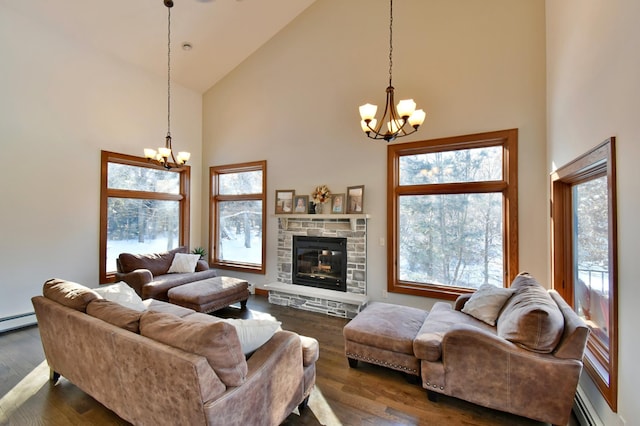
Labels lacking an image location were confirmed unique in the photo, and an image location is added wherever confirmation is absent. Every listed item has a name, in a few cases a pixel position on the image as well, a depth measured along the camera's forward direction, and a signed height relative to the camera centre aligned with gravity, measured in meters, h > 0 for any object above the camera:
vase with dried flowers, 4.69 +0.32
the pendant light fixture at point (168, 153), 4.05 +0.88
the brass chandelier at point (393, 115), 2.59 +0.95
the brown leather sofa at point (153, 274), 4.27 -0.96
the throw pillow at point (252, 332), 1.85 -0.78
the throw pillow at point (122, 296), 2.52 -0.74
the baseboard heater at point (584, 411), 2.01 -1.43
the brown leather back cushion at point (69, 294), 2.20 -0.63
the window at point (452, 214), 3.68 +0.02
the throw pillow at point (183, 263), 5.09 -0.86
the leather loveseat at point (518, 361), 1.99 -1.07
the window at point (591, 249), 1.88 -0.29
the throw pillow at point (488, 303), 2.80 -0.88
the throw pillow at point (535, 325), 2.03 -0.79
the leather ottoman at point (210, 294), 3.97 -1.14
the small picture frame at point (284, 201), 5.11 +0.26
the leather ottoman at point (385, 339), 2.56 -1.14
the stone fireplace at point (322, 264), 4.37 -0.80
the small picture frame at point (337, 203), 4.61 +0.20
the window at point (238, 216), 5.60 -0.02
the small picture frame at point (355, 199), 4.44 +0.26
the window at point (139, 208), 4.79 +0.13
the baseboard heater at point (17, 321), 3.74 -1.43
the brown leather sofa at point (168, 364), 1.51 -0.92
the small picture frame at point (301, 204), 4.96 +0.20
